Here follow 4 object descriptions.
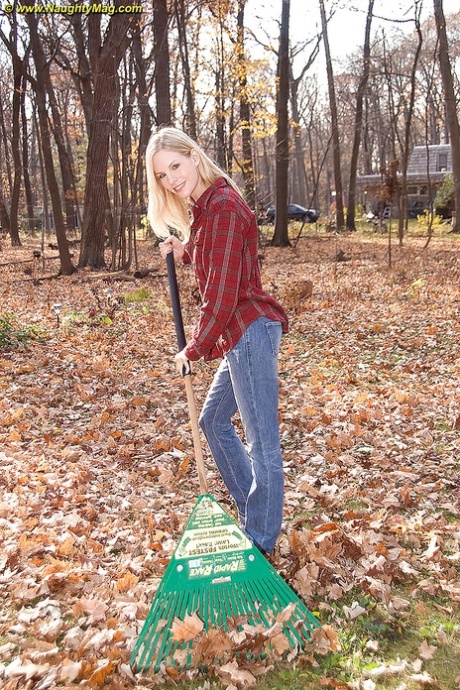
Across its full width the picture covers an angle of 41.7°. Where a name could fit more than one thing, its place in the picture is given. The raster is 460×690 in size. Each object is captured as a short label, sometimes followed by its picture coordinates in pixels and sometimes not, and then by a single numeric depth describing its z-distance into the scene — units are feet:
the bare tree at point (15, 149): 60.41
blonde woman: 8.66
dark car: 113.70
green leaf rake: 8.75
